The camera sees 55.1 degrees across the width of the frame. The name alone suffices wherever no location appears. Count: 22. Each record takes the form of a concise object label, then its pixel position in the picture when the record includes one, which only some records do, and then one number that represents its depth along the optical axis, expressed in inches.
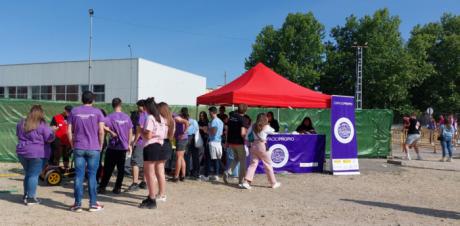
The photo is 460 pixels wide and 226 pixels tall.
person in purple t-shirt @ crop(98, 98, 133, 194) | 297.4
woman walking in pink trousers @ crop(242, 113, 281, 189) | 346.6
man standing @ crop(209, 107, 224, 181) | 377.4
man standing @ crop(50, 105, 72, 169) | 364.8
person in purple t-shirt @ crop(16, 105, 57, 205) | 261.0
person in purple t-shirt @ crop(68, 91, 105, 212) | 248.7
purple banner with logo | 439.5
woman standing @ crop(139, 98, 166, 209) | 262.7
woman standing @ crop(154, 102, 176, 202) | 270.7
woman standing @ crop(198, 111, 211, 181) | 389.4
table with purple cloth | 434.9
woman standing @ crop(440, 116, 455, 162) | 607.8
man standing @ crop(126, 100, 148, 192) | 319.9
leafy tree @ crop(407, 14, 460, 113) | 1951.3
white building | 1430.9
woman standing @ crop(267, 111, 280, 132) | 445.0
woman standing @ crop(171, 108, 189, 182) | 354.6
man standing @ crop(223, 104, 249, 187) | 357.7
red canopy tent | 406.9
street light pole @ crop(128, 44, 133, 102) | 1422.2
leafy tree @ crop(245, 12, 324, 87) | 1729.8
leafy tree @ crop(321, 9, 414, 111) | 1815.9
